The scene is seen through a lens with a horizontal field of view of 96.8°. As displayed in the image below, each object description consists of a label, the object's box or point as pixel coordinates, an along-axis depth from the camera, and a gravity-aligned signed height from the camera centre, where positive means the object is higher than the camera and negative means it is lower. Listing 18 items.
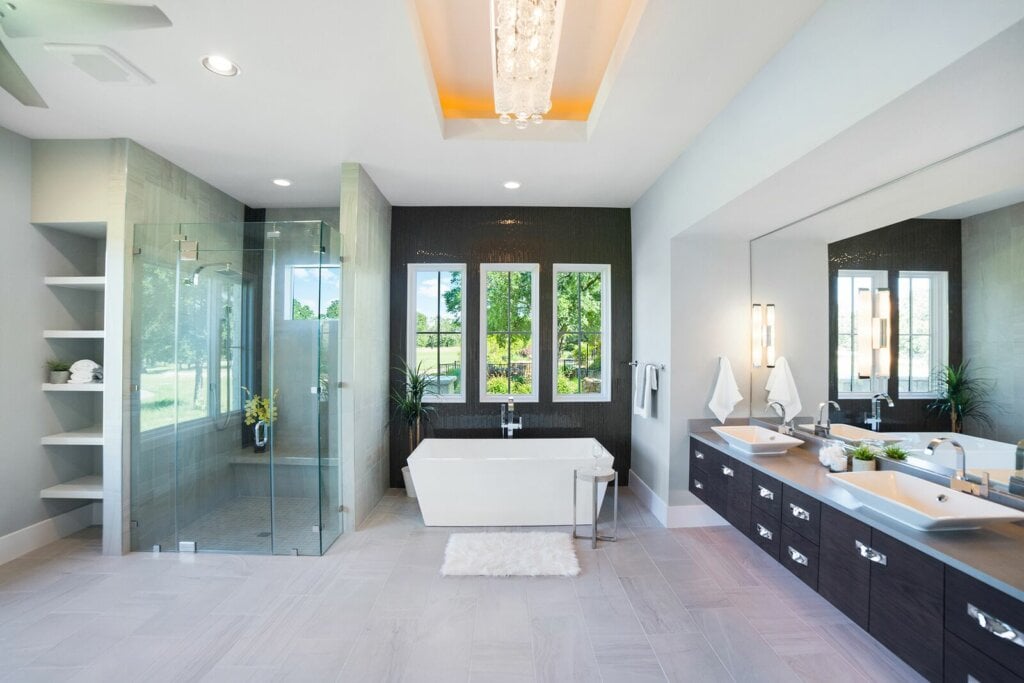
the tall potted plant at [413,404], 4.28 -0.60
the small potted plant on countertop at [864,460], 2.36 -0.62
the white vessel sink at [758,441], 2.78 -0.65
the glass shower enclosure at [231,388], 3.13 -0.34
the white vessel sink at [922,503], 1.60 -0.64
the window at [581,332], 4.55 +0.09
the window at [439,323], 4.52 +0.17
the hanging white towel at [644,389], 3.83 -0.42
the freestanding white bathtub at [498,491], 3.48 -1.16
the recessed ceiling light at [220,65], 2.18 +1.34
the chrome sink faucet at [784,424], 3.16 -0.58
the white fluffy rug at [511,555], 2.85 -1.43
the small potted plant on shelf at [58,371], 3.17 -0.23
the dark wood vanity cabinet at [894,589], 1.34 -0.91
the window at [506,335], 4.54 +0.05
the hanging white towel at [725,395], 3.47 -0.41
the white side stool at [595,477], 3.29 -0.99
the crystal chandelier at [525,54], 1.80 +1.23
